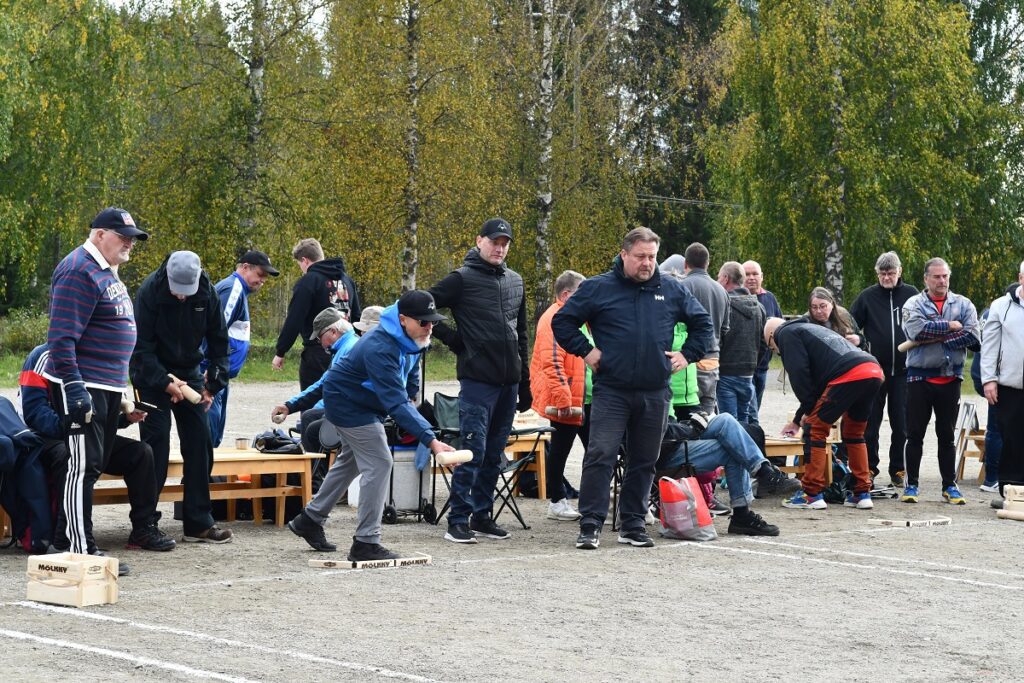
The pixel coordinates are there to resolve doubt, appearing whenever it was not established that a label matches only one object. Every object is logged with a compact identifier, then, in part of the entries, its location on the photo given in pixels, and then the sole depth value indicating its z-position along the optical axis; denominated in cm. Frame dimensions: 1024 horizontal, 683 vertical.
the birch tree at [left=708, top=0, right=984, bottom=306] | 2850
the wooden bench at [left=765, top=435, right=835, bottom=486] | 1227
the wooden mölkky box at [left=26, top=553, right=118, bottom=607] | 703
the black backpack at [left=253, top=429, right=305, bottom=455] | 1038
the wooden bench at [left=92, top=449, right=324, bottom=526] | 959
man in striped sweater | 793
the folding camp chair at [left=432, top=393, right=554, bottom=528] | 1042
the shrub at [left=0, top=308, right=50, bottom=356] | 3119
